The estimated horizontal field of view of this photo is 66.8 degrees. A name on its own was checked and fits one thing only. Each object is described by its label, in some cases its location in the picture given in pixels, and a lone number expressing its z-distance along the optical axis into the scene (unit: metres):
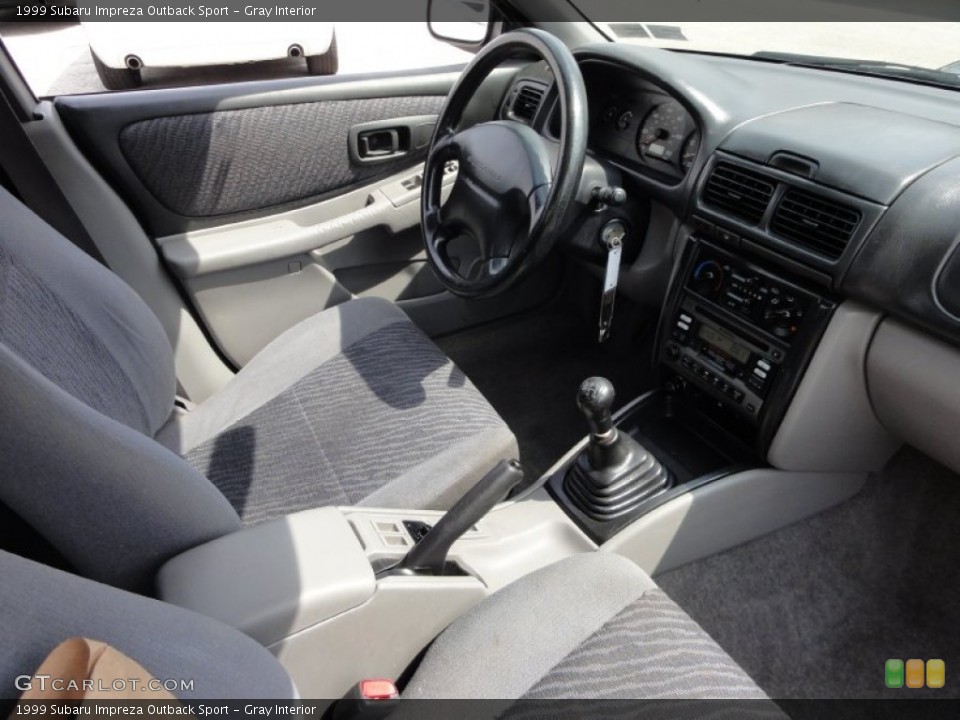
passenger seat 0.56
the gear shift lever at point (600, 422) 1.24
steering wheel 1.23
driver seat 0.70
